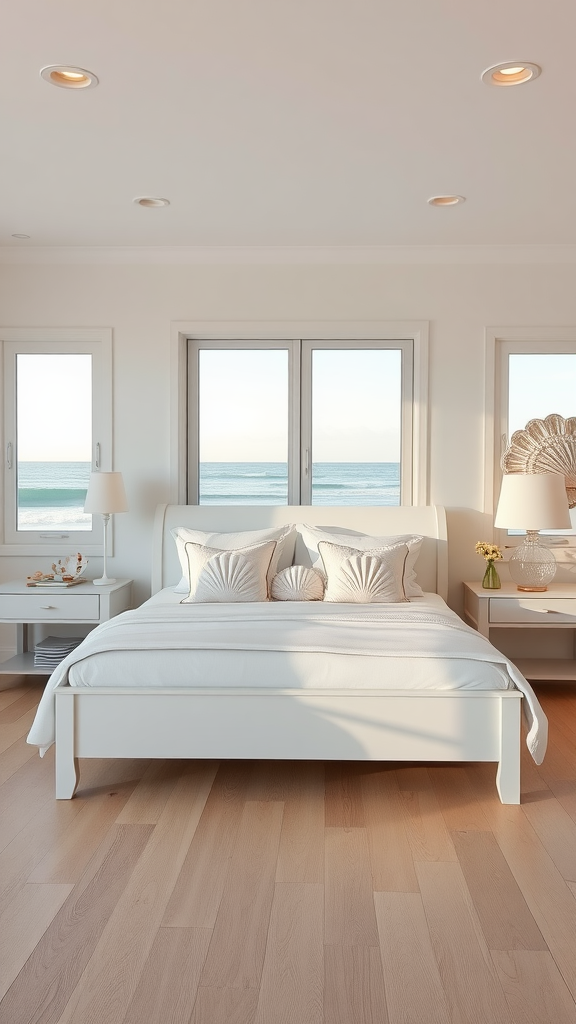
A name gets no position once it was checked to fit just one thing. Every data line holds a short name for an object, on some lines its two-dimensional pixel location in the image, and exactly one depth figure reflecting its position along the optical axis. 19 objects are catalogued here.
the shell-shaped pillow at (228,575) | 4.16
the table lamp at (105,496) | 4.68
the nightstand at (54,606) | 4.57
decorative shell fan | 4.91
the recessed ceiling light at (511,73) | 2.68
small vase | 4.64
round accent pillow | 4.30
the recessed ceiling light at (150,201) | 4.04
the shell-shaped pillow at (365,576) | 4.15
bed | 3.03
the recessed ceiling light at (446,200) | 4.01
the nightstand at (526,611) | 4.41
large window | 5.12
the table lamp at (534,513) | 4.40
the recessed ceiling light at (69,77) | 2.73
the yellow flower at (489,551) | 4.66
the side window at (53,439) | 5.08
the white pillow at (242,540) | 4.57
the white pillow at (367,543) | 4.41
